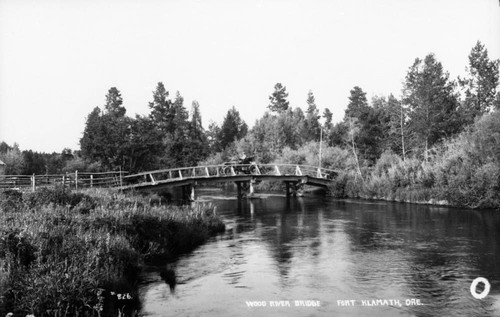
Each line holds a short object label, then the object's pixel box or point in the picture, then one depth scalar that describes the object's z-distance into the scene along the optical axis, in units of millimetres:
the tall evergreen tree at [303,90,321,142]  88812
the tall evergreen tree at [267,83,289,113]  110062
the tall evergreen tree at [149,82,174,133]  92938
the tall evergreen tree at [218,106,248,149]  107812
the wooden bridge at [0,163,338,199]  33316
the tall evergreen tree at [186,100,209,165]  70688
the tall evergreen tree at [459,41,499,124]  59666
